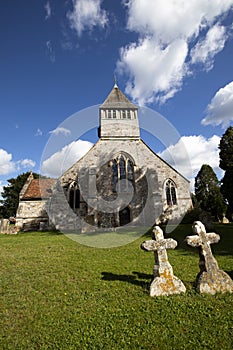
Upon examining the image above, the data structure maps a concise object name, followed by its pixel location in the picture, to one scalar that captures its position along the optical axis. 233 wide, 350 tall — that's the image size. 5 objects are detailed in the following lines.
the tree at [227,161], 17.50
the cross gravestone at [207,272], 4.47
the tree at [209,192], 27.62
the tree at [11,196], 44.31
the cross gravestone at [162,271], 4.54
